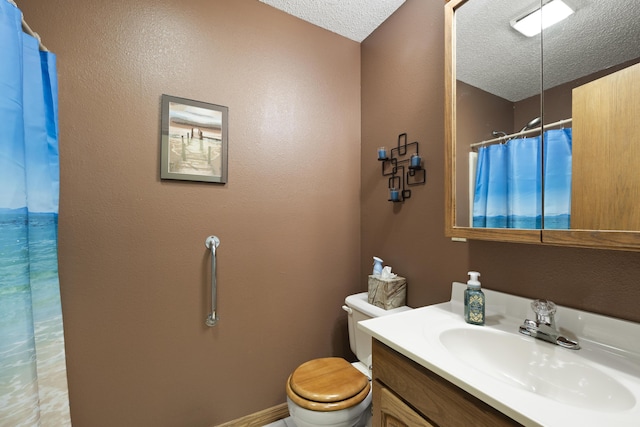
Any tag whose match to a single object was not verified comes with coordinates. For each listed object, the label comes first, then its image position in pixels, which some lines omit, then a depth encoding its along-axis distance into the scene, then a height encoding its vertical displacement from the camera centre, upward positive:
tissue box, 1.39 -0.43
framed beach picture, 1.31 +0.39
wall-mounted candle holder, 1.39 +0.26
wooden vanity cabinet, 0.59 -0.50
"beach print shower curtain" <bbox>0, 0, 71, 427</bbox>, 0.72 -0.07
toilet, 1.06 -0.78
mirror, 0.69 +0.31
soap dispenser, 0.95 -0.33
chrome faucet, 0.79 -0.37
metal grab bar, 1.35 -0.40
